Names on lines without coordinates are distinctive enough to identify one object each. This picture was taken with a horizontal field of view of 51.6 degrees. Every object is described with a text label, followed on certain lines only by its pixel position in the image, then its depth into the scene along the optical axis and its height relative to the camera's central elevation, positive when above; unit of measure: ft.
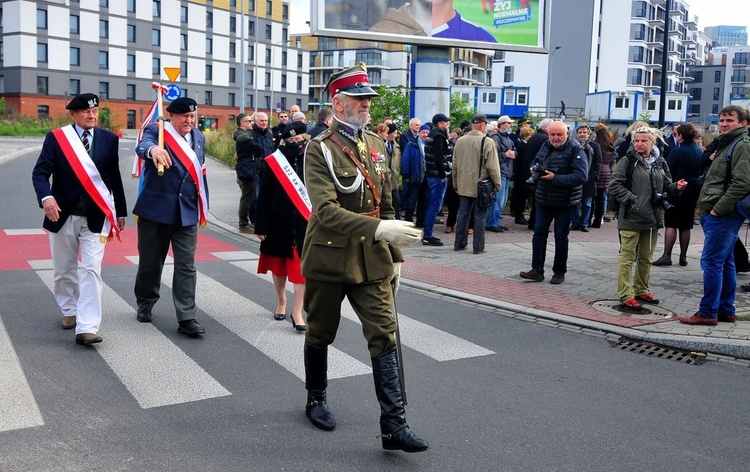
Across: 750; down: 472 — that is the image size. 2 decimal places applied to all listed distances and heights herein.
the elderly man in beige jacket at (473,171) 37.37 -1.27
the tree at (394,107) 65.41 +3.00
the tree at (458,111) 76.16 +3.30
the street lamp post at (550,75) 289.08 +27.46
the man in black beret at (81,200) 20.38 -1.77
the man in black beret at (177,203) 21.83 -1.91
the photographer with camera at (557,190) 29.78 -1.63
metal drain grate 21.21 -5.63
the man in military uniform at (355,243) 13.82 -1.84
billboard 59.67 +9.80
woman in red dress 23.02 -2.40
